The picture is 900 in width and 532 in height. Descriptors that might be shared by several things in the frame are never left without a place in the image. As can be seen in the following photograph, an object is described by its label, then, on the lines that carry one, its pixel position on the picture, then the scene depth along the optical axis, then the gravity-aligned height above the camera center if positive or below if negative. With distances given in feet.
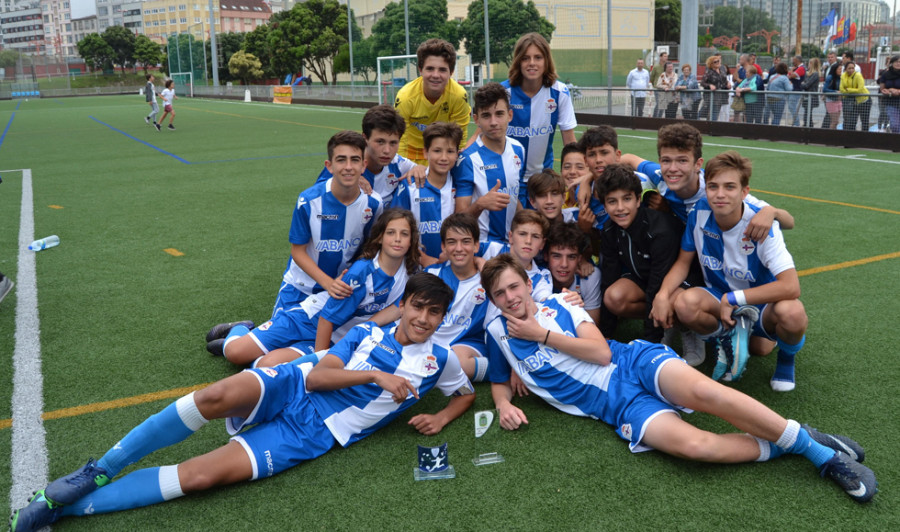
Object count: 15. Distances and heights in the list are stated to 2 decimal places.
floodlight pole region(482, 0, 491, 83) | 77.54 +7.55
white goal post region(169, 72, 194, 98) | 207.00 +16.12
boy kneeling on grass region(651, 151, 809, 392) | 12.01 -2.76
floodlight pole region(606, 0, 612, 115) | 67.31 +7.70
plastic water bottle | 24.90 -3.48
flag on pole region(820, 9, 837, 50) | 107.22 +14.97
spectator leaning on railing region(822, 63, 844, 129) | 44.98 +0.93
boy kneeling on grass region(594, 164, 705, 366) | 13.56 -2.33
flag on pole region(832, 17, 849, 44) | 103.75 +13.25
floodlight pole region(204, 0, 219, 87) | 170.17 +21.53
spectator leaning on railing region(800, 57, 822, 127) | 52.75 +3.29
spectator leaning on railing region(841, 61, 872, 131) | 43.29 +1.43
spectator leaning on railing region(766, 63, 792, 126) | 49.06 +2.50
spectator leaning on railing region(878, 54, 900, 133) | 41.65 +1.76
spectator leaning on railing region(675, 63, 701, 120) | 55.62 +2.40
